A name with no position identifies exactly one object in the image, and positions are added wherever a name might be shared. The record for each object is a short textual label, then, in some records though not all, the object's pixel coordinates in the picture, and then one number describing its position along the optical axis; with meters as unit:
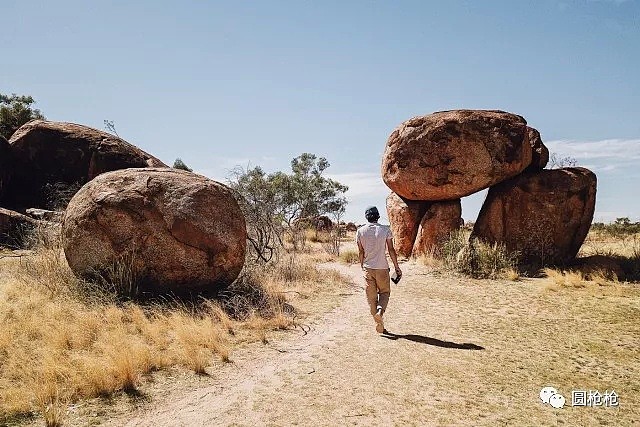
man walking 5.91
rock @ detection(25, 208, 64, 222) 12.16
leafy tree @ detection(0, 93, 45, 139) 18.70
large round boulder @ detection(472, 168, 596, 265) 11.38
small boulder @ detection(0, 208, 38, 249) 11.24
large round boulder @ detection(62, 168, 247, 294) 6.59
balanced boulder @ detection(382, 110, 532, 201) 11.80
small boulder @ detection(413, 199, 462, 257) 12.41
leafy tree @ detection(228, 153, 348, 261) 24.12
